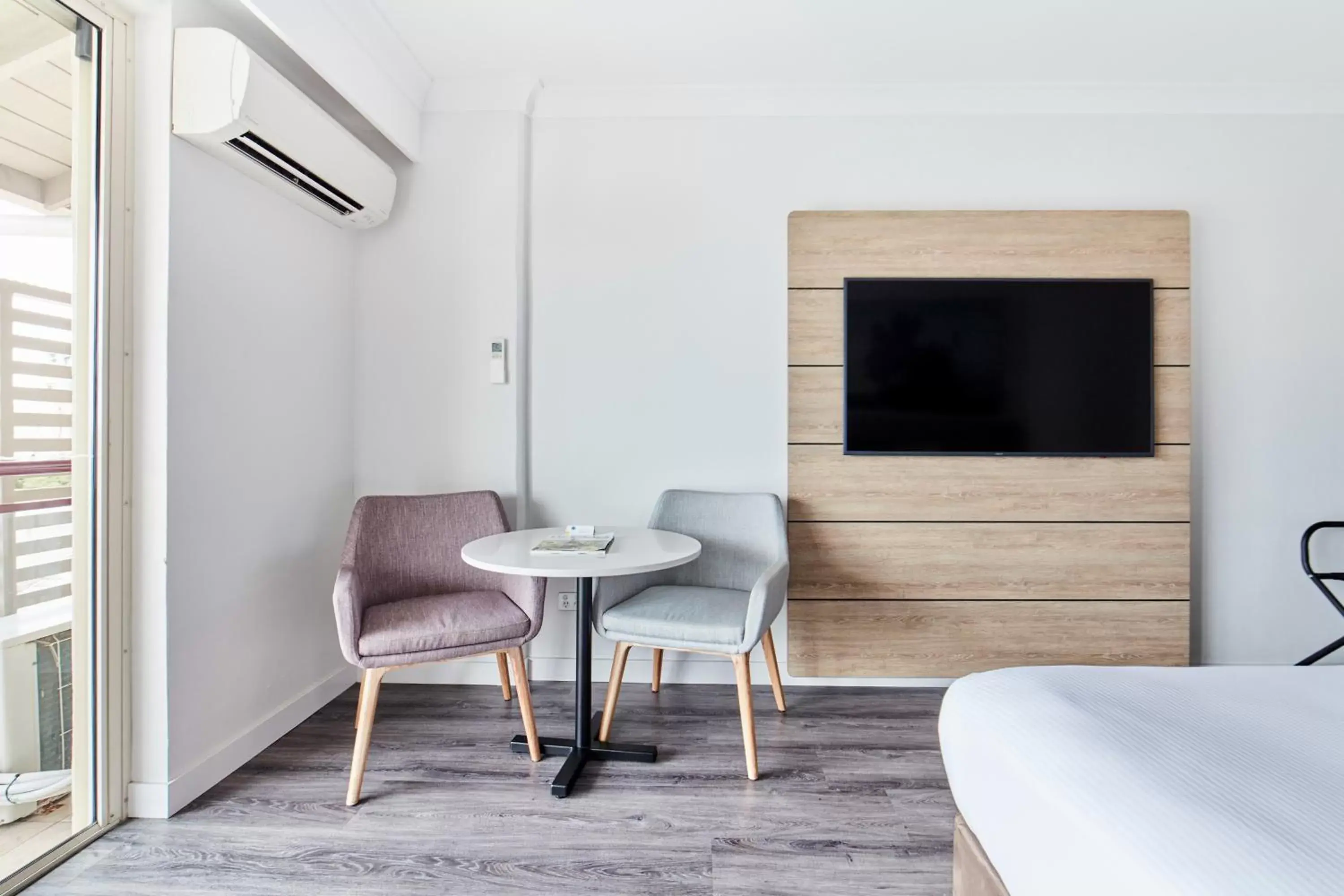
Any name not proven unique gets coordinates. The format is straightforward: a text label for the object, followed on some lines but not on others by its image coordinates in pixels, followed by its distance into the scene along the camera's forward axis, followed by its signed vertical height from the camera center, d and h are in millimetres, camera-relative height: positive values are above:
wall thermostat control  2609 +338
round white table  1795 -347
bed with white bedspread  632 -410
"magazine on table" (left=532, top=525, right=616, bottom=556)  1947 -317
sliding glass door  1500 +36
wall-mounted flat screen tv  2539 +325
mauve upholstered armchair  1858 -532
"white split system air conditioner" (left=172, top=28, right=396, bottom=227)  1713 +954
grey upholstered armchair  1961 -536
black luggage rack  2355 -498
